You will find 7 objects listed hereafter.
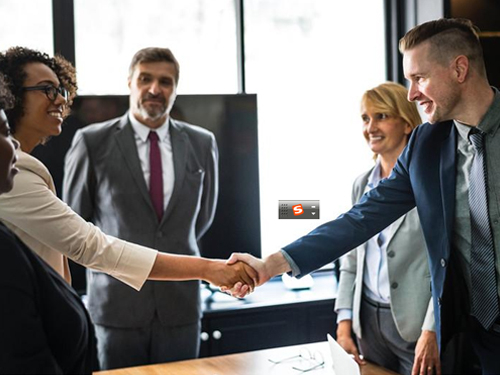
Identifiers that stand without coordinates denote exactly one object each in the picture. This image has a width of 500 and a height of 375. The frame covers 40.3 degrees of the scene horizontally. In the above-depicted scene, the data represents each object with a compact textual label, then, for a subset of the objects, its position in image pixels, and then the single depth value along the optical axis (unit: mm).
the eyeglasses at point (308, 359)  2345
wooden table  2328
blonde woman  2695
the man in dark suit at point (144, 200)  3318
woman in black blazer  1412
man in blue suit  2203
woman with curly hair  2100
